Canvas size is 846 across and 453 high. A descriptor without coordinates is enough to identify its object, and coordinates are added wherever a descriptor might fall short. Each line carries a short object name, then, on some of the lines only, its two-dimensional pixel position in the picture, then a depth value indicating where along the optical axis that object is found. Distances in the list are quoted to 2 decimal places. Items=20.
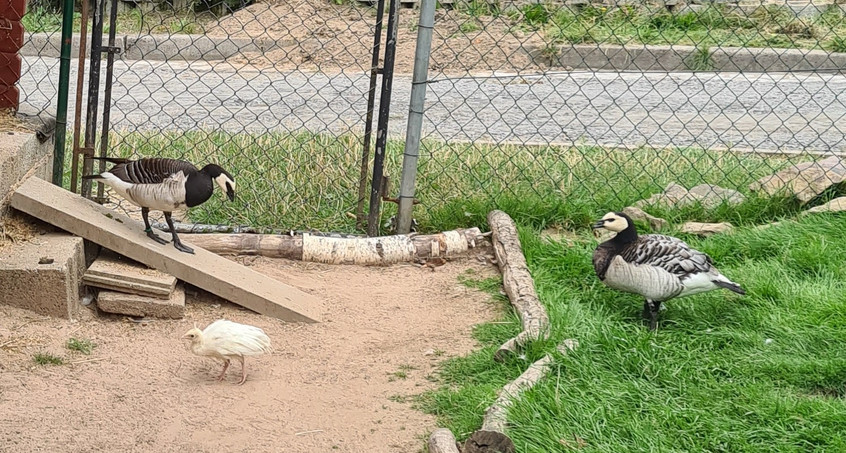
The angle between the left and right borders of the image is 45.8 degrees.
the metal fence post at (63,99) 5.59
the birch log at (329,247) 5.80
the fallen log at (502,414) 3.49
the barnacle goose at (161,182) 5.07
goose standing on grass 4.80
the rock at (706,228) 6.09
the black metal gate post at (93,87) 5.62
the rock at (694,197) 6.40
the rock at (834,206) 6.11
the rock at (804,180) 6.39
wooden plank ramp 5.01
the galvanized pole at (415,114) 5.85
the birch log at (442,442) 3.55
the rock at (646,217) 6.14
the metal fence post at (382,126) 5.82
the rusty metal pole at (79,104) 5.64
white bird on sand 4.25
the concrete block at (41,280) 4.64
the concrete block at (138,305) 4.87
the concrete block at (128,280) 4.90
